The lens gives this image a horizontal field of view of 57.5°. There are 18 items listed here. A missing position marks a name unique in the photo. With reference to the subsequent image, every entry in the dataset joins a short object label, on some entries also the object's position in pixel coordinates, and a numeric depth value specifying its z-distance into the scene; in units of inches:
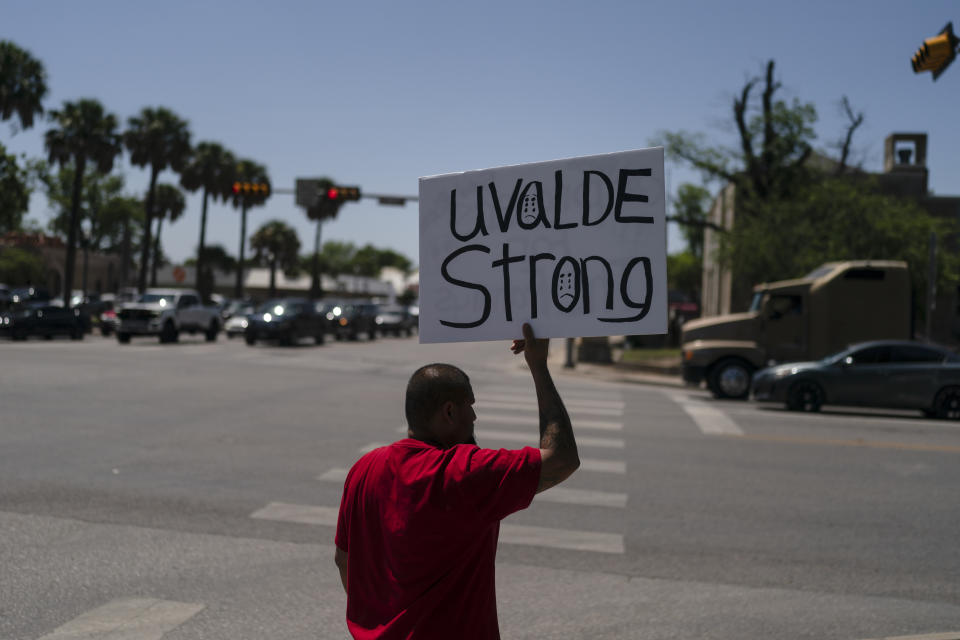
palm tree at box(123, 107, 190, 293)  1964.8
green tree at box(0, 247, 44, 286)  2930.6
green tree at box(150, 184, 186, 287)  2534.2
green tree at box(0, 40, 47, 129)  1459.2
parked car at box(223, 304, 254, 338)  1588.3
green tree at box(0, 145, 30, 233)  1382.9
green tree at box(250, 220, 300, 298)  3090.6
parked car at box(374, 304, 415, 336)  1934.1
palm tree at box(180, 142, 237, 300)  2201.0
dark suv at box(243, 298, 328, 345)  1282.0
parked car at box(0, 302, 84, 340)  1275.8
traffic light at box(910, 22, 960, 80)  418.3
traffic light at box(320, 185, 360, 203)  1099.9
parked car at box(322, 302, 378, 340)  1626.5
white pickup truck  1266.0
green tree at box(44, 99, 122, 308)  1823.3
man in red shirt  96.0
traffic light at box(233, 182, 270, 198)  1048.8
